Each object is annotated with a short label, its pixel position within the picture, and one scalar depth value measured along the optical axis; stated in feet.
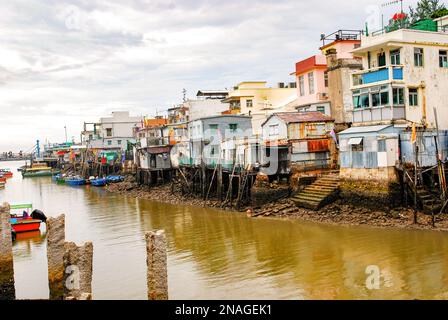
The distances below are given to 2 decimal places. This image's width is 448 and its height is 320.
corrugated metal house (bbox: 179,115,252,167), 132.26
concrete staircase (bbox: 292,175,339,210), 86.33
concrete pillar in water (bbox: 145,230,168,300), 35.60
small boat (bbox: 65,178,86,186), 199.21
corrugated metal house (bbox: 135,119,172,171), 160.45
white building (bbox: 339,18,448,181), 83.51
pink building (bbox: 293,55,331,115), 130.62
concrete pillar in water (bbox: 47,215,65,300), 46.85
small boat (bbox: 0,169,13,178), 275.71
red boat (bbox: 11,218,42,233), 86.84
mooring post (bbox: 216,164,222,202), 108.47
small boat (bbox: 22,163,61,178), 272.19
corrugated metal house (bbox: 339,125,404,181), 80.74
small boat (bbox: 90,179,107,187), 183.42
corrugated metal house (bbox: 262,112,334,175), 100.83
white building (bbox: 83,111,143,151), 258.16
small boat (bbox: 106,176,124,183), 182.91
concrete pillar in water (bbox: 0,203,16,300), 48.75
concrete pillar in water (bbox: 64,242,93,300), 41.34
